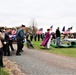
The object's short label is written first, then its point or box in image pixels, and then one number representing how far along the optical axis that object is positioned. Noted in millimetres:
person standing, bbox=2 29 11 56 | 8422
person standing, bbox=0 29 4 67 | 6125
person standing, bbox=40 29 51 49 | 11385
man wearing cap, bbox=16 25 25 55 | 8627
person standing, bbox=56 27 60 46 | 12274
